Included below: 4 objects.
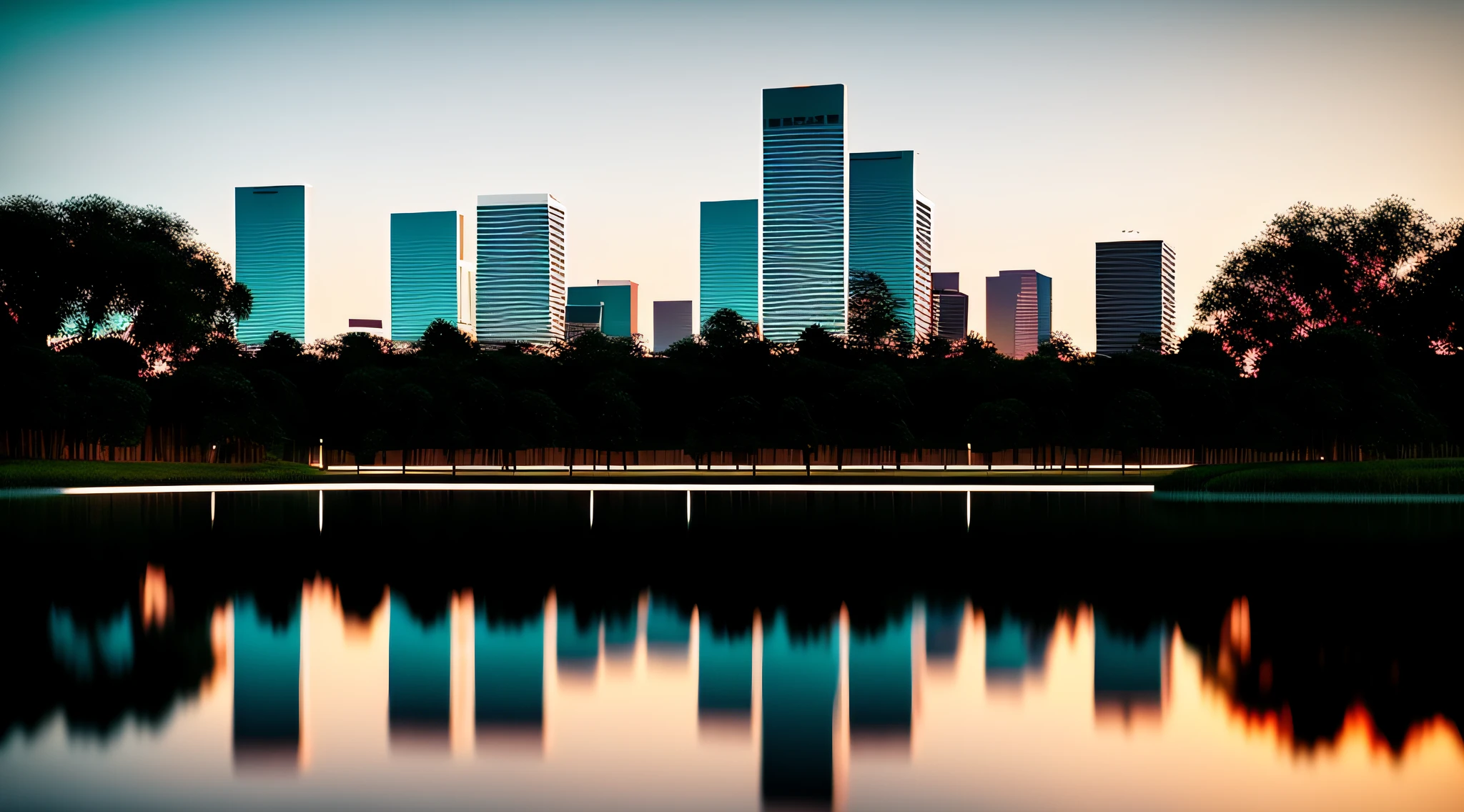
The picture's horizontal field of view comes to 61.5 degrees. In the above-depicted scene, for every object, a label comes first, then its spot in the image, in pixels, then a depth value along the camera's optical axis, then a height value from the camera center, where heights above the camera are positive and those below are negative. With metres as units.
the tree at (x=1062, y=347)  119.61 +5.30
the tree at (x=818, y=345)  115.81 +5.11
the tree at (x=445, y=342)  124.75 +5.89
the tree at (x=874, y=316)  148.00 +10.20
